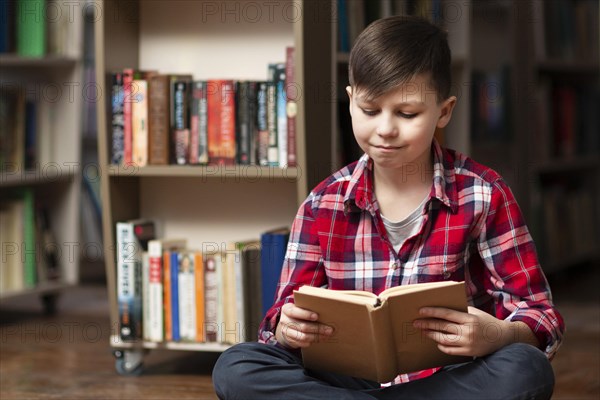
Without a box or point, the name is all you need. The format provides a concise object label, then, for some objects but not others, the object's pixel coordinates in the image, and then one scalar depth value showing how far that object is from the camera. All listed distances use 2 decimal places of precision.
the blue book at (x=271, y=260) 3.35
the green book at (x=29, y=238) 4.16
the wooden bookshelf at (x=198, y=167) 3.40
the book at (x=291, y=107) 3.31
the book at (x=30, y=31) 4.11
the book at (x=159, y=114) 3.41
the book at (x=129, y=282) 3.45
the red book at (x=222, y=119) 3.38
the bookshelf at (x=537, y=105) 3.87
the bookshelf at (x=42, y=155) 4.11
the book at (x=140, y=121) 3.41
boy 2.73
